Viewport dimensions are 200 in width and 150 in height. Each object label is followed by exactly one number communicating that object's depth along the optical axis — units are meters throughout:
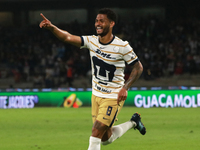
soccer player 10.78
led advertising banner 31.06
